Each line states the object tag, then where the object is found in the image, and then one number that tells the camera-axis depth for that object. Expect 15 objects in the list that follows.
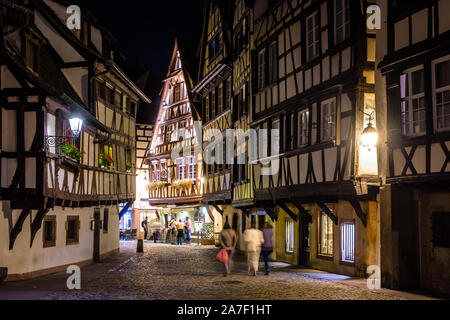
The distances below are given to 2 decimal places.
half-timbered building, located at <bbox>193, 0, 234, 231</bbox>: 30.92
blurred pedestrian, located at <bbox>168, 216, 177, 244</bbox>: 40.43
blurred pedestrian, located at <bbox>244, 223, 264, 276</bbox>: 18.34
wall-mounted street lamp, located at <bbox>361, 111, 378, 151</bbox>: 15.19
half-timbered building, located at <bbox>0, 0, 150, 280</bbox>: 17.17
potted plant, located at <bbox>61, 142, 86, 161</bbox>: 18.52
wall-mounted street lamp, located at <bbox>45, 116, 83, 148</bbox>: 17.77
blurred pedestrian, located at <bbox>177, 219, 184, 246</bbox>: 38.38
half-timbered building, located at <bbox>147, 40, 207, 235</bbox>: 40.16
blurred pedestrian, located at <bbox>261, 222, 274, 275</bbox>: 18.41
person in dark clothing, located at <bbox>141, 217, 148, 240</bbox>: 46.11
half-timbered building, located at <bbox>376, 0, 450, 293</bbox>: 13.49
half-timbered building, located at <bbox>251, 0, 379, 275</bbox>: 16.34
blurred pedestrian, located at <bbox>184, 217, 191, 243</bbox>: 40.56
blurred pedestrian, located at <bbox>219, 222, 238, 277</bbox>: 18.34
